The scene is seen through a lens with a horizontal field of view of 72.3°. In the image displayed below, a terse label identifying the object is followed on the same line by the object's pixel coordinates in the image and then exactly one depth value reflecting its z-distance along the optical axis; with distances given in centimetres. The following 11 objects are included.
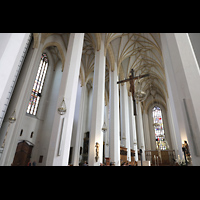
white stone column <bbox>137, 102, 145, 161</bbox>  1625
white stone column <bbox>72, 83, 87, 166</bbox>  1111
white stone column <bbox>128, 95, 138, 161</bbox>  1335
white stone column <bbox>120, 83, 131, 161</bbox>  1154
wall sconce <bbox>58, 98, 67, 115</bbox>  473
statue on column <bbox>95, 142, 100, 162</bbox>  650
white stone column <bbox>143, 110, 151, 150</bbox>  1977
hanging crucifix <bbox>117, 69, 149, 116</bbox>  1028
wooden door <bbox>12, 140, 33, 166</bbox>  906
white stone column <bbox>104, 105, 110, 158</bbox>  1394
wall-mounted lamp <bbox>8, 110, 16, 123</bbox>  592
